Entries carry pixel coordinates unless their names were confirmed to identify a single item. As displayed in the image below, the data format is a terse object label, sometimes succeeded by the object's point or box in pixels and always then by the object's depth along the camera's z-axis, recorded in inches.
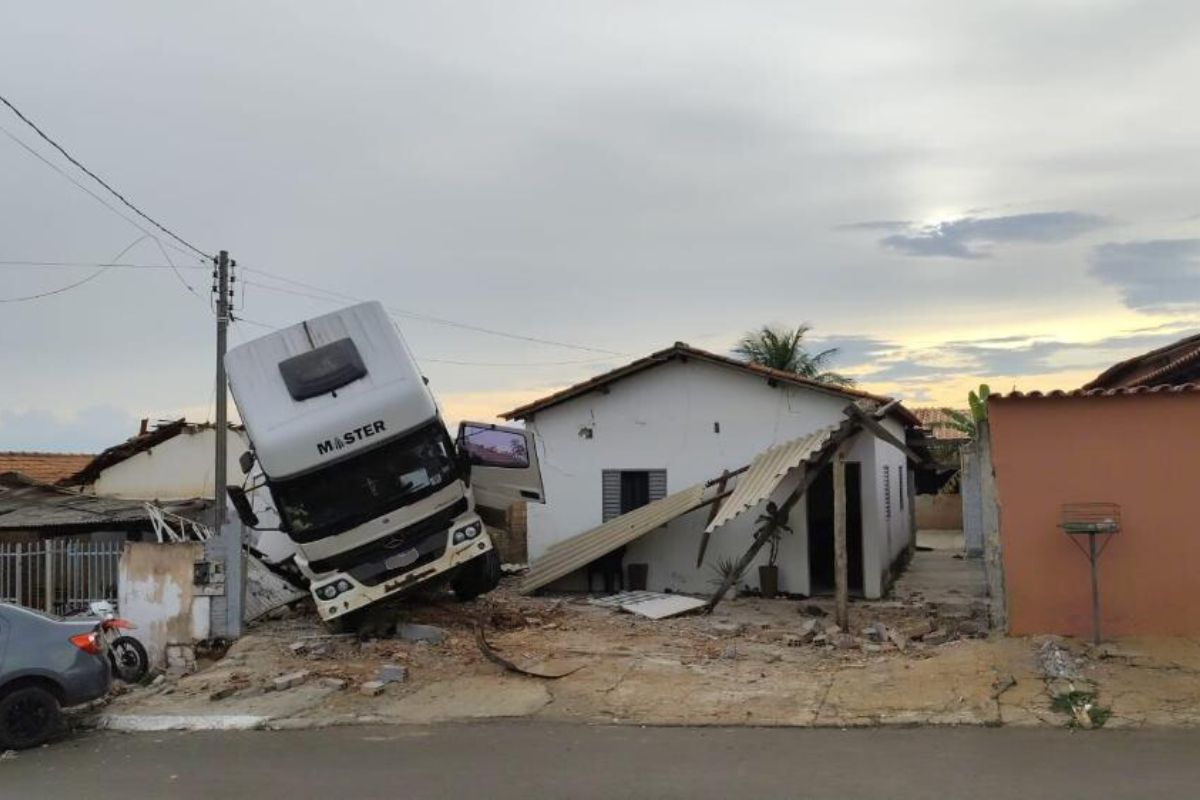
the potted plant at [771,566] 653.9
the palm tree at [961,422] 1314.0
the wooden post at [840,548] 521.7
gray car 365.1
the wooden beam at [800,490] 568.1
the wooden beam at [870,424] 550.0
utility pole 739.4
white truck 471.5
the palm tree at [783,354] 1277.1
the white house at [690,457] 669.3
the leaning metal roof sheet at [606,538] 655.1
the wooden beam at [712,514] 652.1
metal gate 560.4
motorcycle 487.8
